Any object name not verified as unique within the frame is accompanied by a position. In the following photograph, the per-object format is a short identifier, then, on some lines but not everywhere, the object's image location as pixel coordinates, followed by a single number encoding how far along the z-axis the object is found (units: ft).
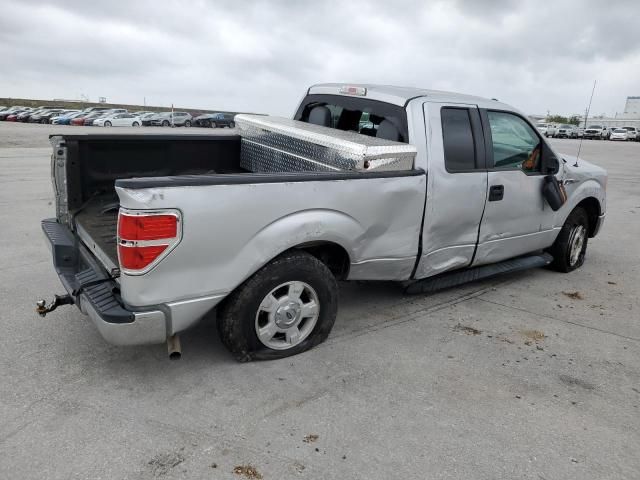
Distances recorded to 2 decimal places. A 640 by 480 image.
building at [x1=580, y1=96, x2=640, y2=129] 250.16
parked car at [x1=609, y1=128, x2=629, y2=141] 162.40
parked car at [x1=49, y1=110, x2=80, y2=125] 151.87
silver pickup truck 9.32
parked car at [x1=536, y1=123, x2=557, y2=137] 175.94
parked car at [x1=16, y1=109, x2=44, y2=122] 158.81
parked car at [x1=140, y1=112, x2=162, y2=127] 148.15
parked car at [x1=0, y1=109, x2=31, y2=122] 159.74
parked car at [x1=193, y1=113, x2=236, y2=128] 155.53
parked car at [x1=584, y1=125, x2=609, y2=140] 165.89
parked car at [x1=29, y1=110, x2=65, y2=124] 157.58
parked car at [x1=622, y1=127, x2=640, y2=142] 163.32
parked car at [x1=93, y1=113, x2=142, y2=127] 138.00
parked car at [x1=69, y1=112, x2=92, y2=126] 140.84
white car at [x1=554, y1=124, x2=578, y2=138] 174.03
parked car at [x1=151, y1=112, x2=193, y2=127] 148.97
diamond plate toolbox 11.92
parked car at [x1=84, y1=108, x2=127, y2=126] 139.64
